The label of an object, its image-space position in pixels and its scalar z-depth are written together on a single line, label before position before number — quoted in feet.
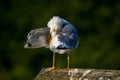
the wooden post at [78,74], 24.30
